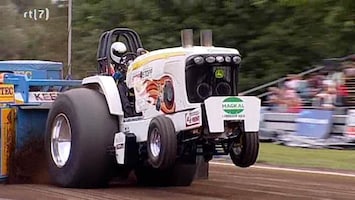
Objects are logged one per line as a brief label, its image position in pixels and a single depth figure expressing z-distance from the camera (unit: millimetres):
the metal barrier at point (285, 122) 23359
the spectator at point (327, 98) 24492
